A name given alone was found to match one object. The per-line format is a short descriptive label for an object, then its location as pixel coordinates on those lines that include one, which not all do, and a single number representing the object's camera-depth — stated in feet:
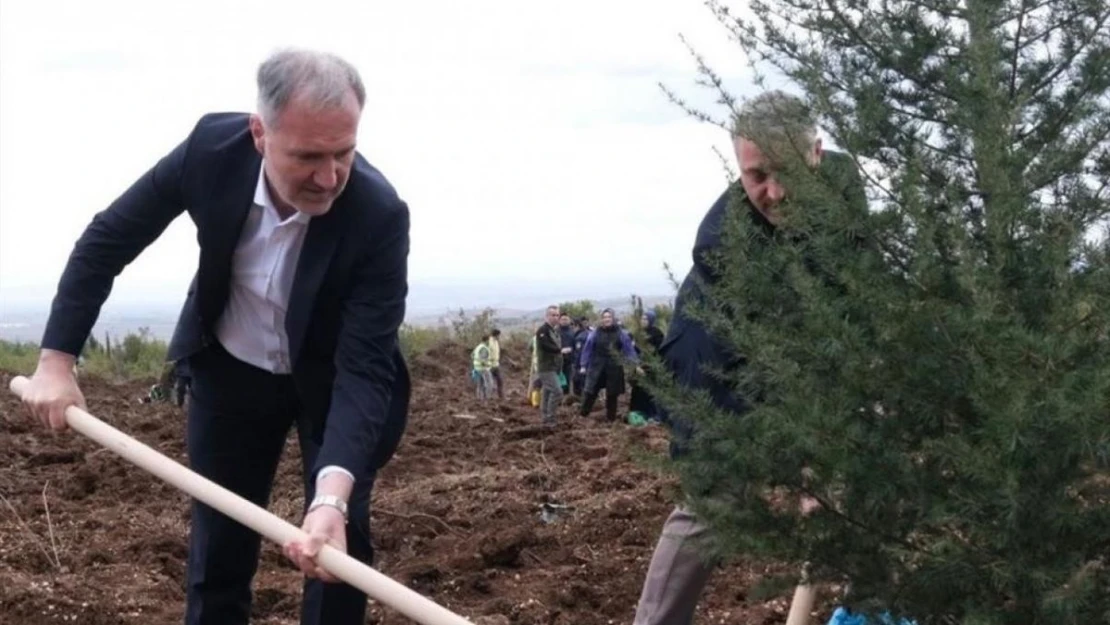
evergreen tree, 8.68
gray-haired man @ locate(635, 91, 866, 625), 10.28
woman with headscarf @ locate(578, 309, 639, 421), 60.64
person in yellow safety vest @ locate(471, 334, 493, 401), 73.61
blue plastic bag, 12.89
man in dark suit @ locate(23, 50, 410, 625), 11.76
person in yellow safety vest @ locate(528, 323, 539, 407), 61.62
